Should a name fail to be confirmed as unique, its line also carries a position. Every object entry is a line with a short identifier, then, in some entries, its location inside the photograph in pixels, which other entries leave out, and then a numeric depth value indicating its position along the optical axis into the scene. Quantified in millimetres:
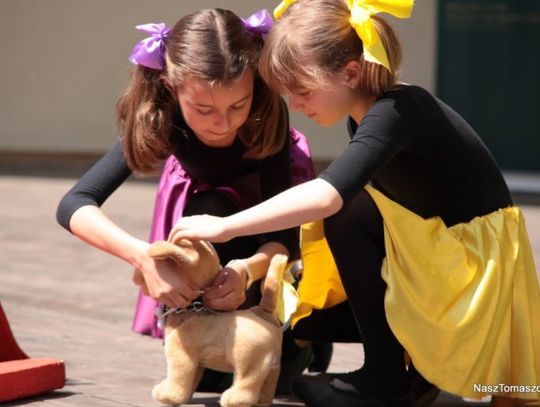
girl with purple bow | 5914
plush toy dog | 5699
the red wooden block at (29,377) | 6168
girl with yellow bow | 5590
